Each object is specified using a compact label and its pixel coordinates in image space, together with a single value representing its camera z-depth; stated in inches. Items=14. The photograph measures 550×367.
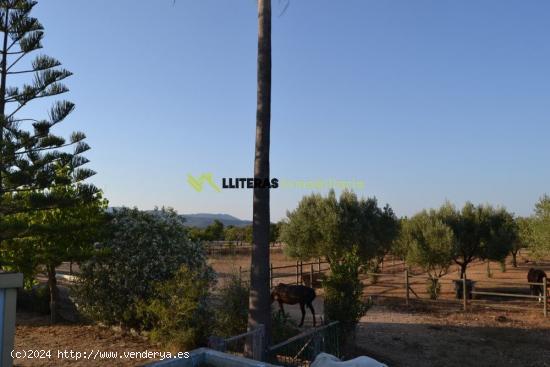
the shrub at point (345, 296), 355.6
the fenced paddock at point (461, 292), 633.0
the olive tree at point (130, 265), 397.4
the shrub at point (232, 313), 338.6
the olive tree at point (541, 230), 692.1
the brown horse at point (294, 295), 408.2
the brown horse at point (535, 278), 667.8
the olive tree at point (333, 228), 737.6
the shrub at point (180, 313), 327.9
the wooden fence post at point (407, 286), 659.7
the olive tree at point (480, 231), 842.8
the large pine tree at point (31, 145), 369.7
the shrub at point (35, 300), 509.0
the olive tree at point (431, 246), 774.5
